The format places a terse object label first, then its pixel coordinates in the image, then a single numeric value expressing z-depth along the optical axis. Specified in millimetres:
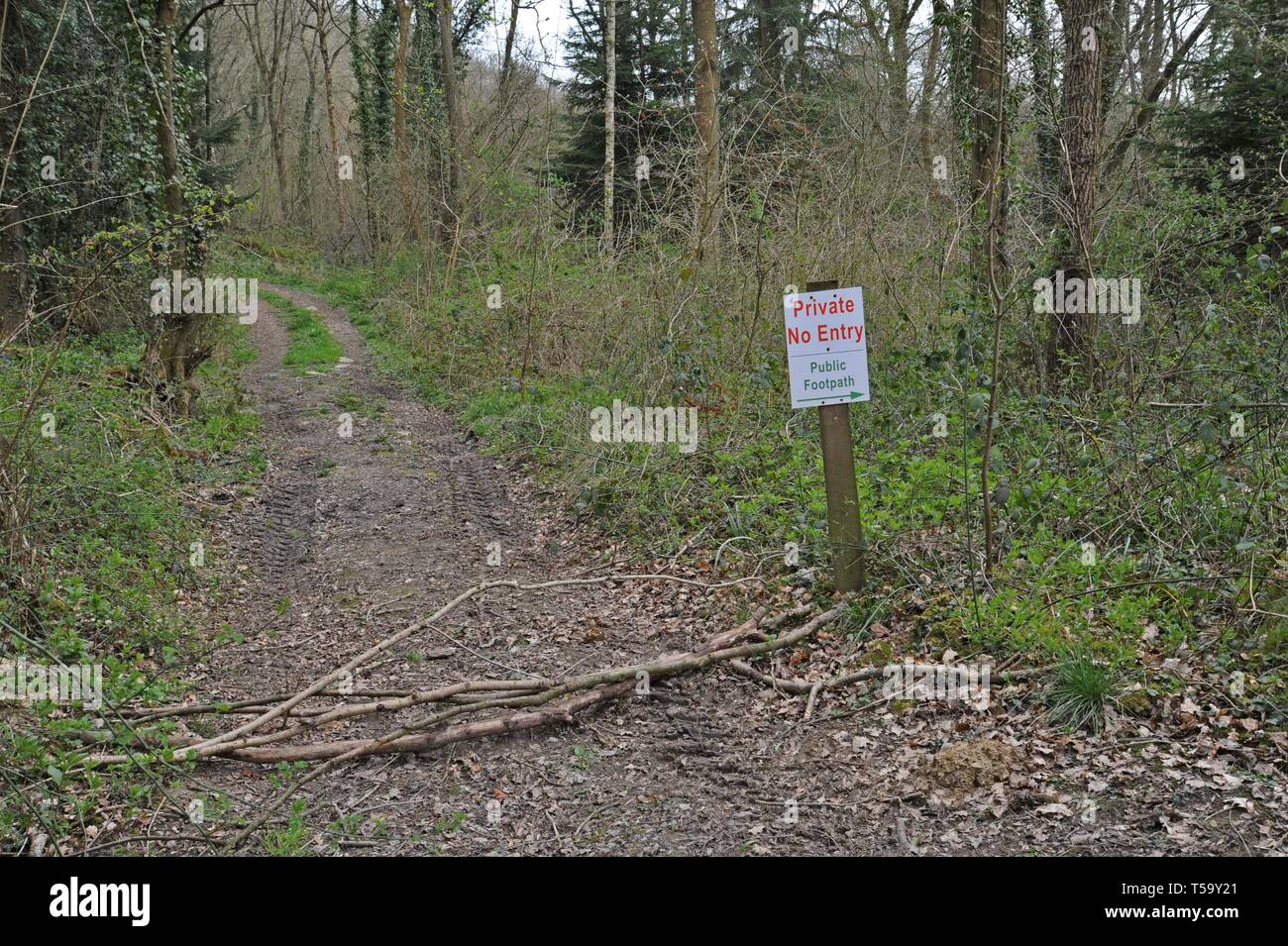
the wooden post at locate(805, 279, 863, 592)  5477
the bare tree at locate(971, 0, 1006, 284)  7176
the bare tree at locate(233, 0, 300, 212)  31688
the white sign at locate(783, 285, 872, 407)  5277
